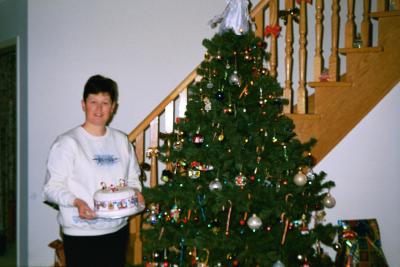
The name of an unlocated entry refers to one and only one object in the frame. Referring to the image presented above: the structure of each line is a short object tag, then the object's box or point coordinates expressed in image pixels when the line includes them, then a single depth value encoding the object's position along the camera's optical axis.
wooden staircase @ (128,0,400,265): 2.27
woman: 1.71
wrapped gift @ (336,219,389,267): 2.37
